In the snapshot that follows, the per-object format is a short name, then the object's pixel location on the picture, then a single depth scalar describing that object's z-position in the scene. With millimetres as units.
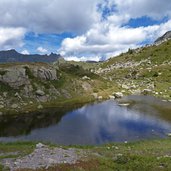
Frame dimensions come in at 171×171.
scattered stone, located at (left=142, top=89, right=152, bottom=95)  61661
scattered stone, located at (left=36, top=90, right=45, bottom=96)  47188
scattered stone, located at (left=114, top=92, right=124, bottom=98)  56717
